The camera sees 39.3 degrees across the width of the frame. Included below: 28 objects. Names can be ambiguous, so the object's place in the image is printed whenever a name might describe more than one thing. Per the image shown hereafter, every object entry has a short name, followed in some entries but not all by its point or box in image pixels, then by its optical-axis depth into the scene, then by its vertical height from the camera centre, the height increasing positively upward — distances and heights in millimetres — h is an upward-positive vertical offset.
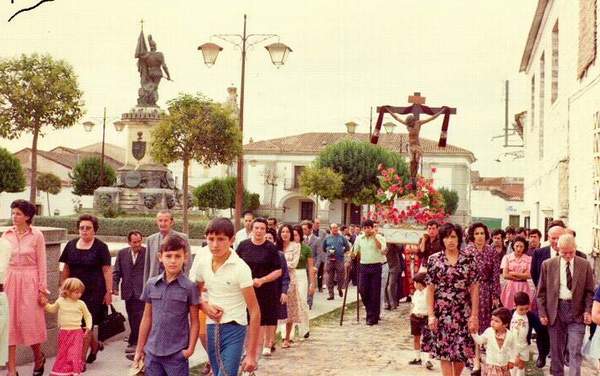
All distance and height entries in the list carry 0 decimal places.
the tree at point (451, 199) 69312 +2138
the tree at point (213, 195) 60312 +1632
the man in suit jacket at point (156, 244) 8602 -288
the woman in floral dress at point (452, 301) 7227 -666
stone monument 36688 +2410
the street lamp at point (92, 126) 47812 +5163
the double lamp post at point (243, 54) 18617 +3706
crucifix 15133 +1889
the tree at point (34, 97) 28281 +3945
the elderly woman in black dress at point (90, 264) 8430 -498
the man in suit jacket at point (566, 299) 7871 -681
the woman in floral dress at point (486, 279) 8977 -590
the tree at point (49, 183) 60969 +2210
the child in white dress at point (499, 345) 7672 -1094
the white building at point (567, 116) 13781 +2310
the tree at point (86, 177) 61000 +2747
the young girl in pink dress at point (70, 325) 7461 -1009
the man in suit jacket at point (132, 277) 9109 -669
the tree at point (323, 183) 56219 +2575
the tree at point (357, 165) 58469 +4012
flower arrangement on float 13664 +274
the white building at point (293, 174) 72500 +4180
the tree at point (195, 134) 29422 +2949
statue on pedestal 36844 +6511
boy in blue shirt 5133 -633
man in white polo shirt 5535 -526
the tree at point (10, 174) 55656 +2612
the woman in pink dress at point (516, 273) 9852 -547
